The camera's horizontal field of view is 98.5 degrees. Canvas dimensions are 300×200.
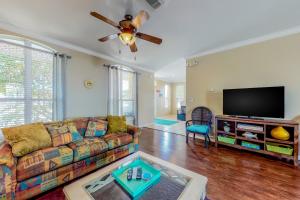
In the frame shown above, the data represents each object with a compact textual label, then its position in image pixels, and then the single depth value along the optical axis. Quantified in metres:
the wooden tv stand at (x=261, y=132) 2.36
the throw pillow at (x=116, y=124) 2.77
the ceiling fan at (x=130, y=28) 1.83
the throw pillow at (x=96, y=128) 2.52
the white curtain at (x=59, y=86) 3.03
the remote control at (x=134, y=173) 1.34
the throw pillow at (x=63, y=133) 2.04
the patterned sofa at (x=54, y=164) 1.40
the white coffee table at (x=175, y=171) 1.11
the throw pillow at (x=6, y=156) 1.35
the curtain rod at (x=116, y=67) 4.07
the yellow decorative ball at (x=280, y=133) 2.42
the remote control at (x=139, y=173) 1.33
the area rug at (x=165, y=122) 6.28
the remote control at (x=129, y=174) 1.33
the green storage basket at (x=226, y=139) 3.01
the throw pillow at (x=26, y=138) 1.62
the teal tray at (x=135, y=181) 1.18
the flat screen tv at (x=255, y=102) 2.62
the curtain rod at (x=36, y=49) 2.43
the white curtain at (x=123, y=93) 4.24
